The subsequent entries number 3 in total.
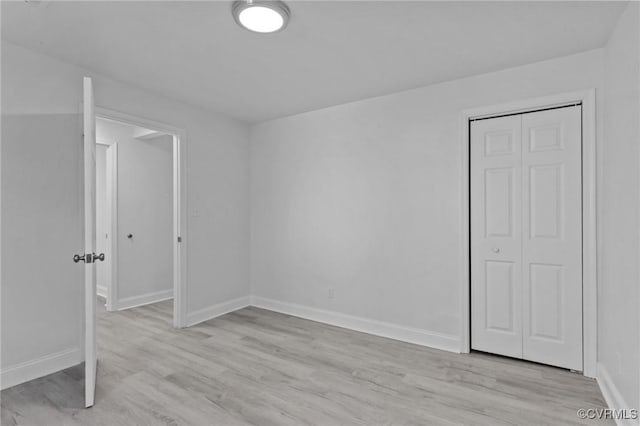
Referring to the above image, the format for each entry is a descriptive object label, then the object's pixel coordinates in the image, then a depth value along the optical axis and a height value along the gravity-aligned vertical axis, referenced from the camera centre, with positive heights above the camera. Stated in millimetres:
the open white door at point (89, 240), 2104 -182
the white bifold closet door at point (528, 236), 2600 -200
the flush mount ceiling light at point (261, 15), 1882 +1199
